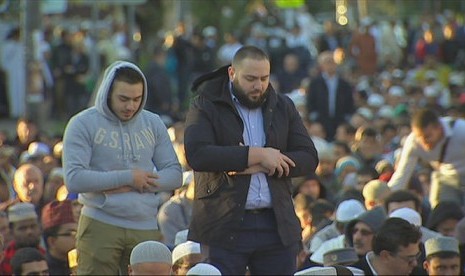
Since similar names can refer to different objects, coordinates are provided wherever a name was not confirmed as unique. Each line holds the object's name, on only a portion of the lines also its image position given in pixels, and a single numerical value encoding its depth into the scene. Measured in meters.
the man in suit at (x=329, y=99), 49.16
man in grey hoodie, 19.75
